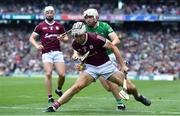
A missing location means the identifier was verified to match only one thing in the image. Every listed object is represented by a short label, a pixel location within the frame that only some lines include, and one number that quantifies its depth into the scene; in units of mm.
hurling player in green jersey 13030
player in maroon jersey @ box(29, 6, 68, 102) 16234
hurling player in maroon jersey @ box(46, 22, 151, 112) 11992
